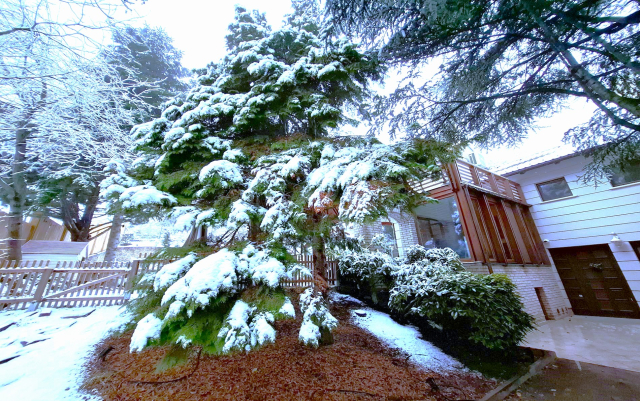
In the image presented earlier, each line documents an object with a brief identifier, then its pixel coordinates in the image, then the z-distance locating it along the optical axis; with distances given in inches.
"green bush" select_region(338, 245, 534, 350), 127.5
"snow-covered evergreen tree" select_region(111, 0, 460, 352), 89.1
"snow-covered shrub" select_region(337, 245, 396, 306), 203.3
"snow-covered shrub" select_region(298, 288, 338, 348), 105.4
